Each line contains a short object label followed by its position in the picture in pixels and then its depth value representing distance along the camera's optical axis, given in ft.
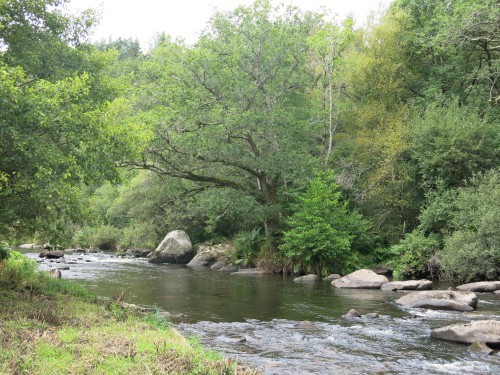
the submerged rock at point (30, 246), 144.25
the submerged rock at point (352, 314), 47.98
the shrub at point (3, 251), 50.37
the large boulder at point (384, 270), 85.71
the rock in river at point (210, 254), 107.14
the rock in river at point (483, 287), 64.39
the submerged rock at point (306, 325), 43.21
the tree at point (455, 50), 83.42
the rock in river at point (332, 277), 81.95
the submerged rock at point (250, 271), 90.71
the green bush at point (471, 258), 69.41
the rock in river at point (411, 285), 67.23
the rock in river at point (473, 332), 37.11
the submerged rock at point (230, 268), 97.14
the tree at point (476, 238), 69.05
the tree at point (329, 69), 107.24
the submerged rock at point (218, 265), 101.51
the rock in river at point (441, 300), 51.85
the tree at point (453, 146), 83.51
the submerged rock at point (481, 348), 35.40
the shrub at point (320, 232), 84.53
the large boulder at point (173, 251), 112.88
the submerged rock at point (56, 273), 61.44
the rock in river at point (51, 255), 110.83
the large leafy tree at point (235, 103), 84.23
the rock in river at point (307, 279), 79.51
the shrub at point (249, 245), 97.66
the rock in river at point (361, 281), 70.49
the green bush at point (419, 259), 79.63
